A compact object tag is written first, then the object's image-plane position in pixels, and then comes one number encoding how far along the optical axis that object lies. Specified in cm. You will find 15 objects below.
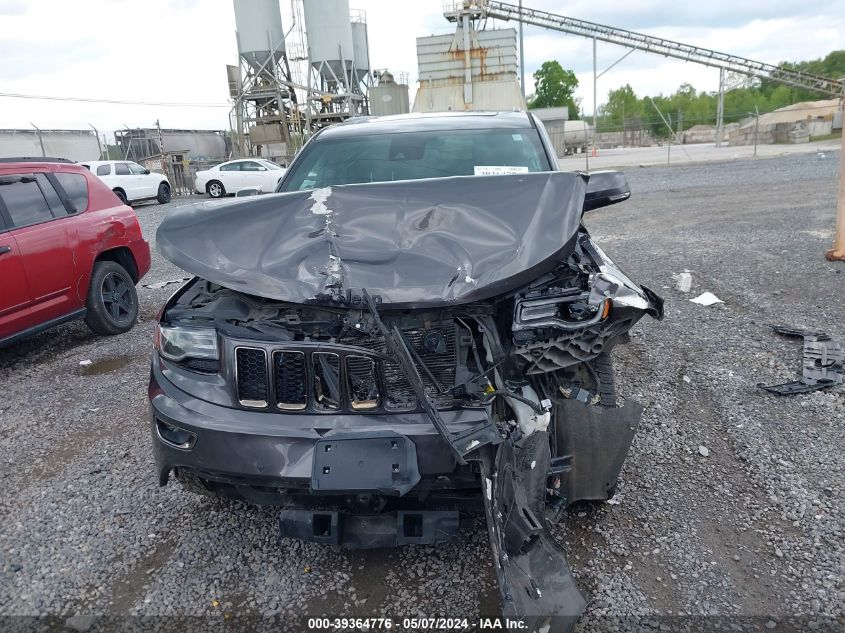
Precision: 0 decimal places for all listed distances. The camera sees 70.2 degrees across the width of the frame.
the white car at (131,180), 1822
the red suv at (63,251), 495
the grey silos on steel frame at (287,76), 2900
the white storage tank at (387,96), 3300
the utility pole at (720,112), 3398
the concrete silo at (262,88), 2870
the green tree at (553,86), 6188
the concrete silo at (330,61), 2959
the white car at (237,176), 2056
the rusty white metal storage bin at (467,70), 2852
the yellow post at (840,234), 689
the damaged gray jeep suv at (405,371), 211
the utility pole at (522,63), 3365
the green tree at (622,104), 6994
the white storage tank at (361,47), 3384
